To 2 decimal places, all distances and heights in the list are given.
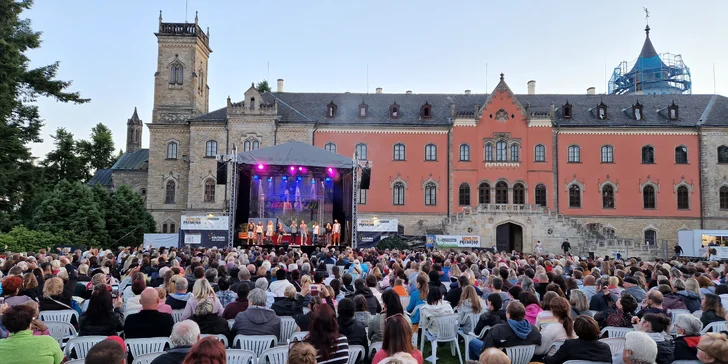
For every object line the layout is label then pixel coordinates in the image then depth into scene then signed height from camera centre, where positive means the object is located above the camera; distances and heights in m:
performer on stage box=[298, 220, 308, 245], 28.94 -0.94
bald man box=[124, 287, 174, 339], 6.47 -1.30
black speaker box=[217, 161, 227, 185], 26.85 +2.10
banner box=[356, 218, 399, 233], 29.59 -0.47
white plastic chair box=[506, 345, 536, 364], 6.25 -1.55
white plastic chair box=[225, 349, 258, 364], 5.66 -1.47
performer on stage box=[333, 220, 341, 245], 28.53 -0.84
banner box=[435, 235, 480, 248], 31.36 -1.34
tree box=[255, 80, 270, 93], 59.62 +14.19
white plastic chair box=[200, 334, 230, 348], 6.52 -1.49
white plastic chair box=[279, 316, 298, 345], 7.60 -1.56
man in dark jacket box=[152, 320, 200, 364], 4.80 -1.15
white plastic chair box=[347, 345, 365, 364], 6.18 -1.55
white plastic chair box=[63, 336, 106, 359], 6.11 -1.49
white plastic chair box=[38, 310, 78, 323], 7.70 -1.47
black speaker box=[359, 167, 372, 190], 28.17 +2.06
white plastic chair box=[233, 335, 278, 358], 6.66 -1.57
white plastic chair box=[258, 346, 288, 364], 5.87 -1.53
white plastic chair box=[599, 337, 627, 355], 6.25 -1.42
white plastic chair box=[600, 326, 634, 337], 6.96 -1.40
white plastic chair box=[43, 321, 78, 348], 6.91 -1.53
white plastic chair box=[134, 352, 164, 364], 5.48 -1.46
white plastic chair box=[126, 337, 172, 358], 6.07 -1.49
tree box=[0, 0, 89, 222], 26.08 +6.00
